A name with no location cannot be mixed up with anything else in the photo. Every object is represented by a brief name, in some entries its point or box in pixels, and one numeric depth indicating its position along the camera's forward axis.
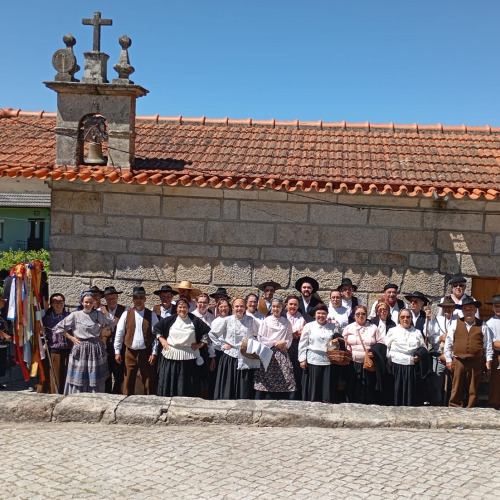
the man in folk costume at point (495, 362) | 7.21
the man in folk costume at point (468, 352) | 7.04
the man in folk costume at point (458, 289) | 7.83
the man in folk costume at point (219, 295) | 7.95
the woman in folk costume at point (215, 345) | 7.25
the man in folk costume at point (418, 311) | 7.55
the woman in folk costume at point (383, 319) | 7.39
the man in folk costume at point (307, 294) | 8.07
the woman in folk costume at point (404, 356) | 7.02
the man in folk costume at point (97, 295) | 8.12
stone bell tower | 9.05
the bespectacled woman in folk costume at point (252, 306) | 7.43
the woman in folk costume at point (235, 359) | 7.18
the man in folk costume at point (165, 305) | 7.80
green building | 28.89
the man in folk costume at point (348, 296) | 7.94
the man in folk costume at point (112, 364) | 7.62
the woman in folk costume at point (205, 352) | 7.34
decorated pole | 7.55
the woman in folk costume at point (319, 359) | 7.04
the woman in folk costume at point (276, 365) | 7.17
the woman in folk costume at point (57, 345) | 7.51
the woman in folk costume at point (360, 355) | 7.12
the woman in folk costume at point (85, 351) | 7.21
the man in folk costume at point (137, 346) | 7.40
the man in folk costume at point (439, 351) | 7.39
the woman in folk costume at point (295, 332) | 7.34
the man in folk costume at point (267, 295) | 8.06
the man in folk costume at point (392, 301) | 7.89
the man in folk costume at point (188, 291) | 8.36
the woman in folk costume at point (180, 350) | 7.11
